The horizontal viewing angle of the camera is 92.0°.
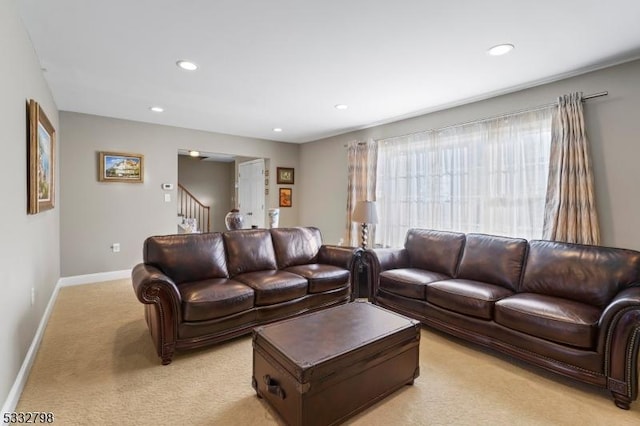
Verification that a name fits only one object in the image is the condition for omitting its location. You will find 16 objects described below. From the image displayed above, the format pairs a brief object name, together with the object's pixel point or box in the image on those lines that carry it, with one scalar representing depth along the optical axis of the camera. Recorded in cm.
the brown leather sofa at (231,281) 237
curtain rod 283
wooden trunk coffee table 159
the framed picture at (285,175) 650
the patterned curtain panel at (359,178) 500
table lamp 399
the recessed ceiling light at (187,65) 281
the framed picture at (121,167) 459
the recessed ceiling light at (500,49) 248
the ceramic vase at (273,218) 419
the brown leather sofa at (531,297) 194
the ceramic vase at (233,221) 372
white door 673
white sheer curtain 329
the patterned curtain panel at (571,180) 283
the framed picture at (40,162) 234
